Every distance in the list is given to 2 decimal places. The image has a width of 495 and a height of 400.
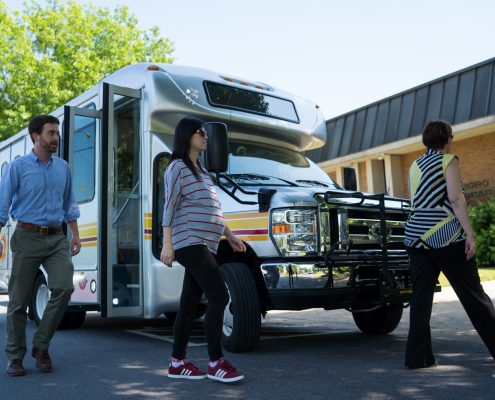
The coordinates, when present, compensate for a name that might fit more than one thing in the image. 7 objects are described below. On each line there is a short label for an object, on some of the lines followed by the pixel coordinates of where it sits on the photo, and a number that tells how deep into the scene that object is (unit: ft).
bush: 60.08
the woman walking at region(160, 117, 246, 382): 14.79
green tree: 78.33
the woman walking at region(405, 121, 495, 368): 15.34
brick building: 62.80
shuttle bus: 18.60
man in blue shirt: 16.66
